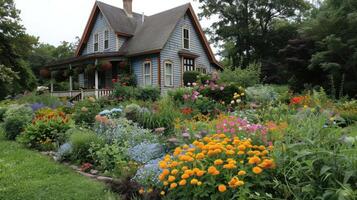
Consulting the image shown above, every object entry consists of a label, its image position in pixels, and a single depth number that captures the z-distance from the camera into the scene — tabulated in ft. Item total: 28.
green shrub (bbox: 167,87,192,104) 30.55
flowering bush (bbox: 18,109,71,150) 20.80
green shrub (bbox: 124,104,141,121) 22.82
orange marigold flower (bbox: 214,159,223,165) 8.68
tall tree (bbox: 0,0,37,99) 84.89
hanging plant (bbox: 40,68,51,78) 69.92
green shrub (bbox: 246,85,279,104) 27.17
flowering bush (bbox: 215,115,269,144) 11.01
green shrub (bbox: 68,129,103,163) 17.02
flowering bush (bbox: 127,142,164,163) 14.53
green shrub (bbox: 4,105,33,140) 24.98
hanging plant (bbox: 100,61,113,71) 56.13
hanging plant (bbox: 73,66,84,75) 60.95
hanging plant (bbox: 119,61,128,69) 60.59
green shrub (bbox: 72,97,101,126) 24.18
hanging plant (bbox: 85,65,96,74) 56.95
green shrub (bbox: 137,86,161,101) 39.91
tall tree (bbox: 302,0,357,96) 43.47
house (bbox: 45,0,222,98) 58.54
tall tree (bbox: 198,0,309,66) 96.63
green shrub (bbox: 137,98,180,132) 21.11
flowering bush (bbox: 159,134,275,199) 8.49
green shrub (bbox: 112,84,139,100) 37.72
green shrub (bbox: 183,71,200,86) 57.53
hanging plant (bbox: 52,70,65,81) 68.03
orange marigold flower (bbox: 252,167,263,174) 8.21
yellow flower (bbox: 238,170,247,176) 8.25
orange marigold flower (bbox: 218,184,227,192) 7.85
